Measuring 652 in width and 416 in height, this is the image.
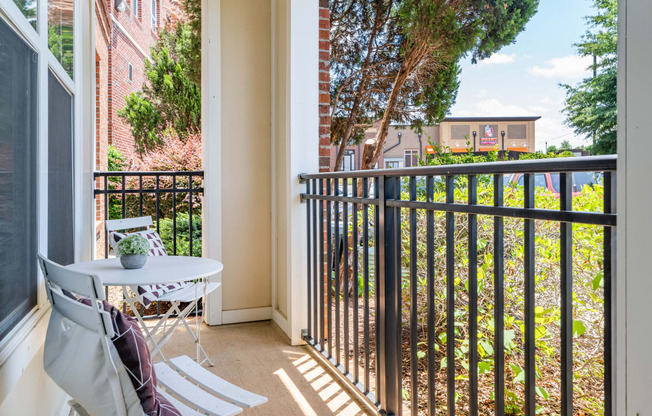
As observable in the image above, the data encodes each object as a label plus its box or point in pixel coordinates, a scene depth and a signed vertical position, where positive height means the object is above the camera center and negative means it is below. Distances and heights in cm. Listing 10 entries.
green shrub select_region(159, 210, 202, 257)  535 -46
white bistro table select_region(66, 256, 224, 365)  173 -32
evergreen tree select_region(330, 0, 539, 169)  473 +164
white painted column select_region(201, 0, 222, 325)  338 +50
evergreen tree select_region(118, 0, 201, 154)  892 +221
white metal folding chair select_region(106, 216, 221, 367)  232 -57
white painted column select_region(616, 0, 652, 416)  82 -3
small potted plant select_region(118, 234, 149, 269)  194 -23
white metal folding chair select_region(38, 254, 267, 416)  106 -41
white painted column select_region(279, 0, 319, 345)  300 +41
